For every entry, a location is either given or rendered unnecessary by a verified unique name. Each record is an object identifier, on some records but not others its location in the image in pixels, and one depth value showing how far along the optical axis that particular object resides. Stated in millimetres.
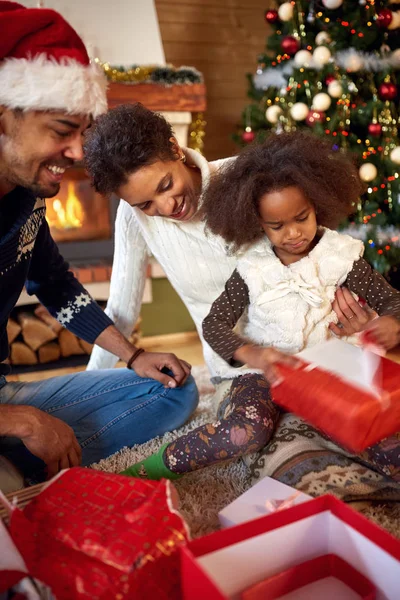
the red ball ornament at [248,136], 2926
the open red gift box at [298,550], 770
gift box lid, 1109
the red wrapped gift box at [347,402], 951
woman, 1385
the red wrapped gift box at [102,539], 766
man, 1144
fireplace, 2953
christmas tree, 2598
